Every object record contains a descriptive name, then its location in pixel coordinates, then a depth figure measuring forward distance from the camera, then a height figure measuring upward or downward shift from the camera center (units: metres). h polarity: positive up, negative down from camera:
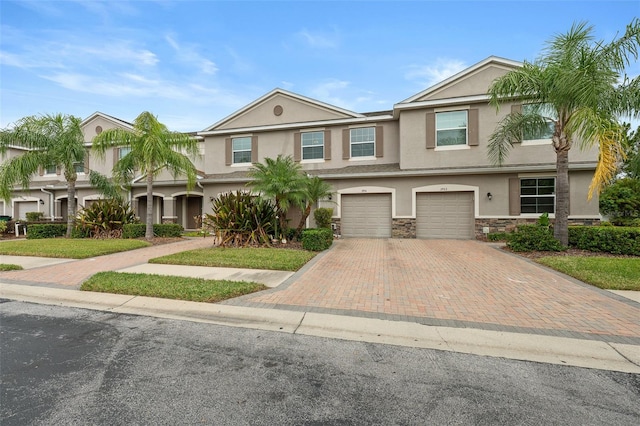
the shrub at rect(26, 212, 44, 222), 19.45 -0.13
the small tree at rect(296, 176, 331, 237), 11.86 +0.98
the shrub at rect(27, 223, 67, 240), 14.75 -0.88
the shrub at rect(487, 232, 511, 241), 13.12 -1.06
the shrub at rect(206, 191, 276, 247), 11.43 -0.26
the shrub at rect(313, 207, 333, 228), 14.62 -0.13
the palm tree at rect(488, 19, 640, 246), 7.98 +3.86
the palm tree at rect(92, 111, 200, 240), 13.50 +3.20
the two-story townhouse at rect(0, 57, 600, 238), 13.48 +2.69
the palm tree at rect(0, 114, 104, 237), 13.77 +3.38
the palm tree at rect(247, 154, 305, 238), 11.05 +1.20
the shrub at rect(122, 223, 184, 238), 14.24 -0.84
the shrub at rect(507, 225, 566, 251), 9.62 -0.93
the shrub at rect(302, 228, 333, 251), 10.84 -1.02
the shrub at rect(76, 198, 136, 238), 14.38 -0.30
